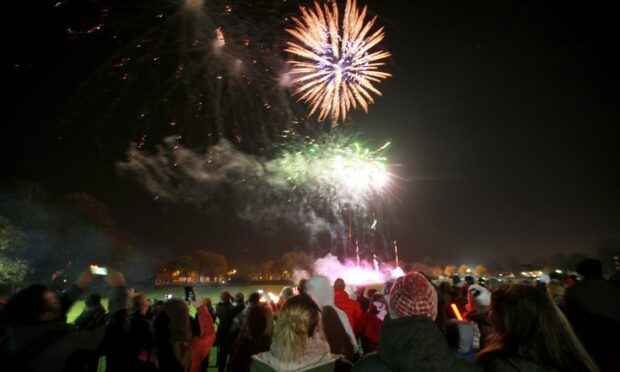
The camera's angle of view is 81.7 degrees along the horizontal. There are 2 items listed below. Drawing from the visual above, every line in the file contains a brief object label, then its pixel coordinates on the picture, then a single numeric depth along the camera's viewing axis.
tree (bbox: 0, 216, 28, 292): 27.75
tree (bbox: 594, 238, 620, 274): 71.40
